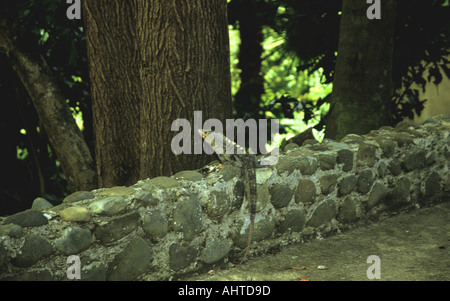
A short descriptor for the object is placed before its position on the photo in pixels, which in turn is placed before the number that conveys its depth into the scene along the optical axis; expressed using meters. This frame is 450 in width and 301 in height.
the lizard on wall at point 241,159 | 4.43
